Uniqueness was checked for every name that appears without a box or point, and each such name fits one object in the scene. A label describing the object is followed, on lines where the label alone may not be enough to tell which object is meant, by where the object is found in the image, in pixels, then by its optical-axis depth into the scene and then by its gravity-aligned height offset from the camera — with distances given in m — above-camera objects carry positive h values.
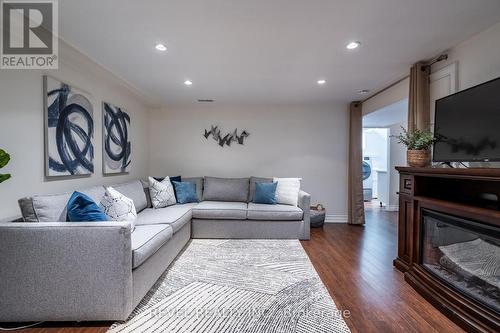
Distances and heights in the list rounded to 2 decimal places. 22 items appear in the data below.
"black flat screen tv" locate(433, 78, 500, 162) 1.78 +0.33
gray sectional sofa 1.69 -0.76
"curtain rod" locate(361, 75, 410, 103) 3.31 +1.18
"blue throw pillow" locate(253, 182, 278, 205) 4.04 -0.50
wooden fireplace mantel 1.68 -0.40
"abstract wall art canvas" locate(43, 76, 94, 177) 2.33 +0.34
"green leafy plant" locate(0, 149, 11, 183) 1.53 +0.01
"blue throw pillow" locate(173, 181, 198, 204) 3.99 -0.50
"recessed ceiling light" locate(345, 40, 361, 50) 2.35 +1.18
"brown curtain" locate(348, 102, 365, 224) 4.64 -0.04
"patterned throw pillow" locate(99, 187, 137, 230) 2.29 -0.43
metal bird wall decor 4.92 +0.55
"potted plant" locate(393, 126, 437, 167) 2.37 +0.17
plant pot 2.41 +0.06
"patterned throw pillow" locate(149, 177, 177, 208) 3.63 -0.47
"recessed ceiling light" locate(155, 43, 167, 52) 2.43 +1.18
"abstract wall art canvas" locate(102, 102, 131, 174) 3.31 +0.33
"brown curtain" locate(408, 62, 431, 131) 2.71 +0.74
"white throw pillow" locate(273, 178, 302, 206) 4.03 -0.47
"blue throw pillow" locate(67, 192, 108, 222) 1.88 -0.38
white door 2.45 +0.87
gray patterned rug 1.76 -1.17
